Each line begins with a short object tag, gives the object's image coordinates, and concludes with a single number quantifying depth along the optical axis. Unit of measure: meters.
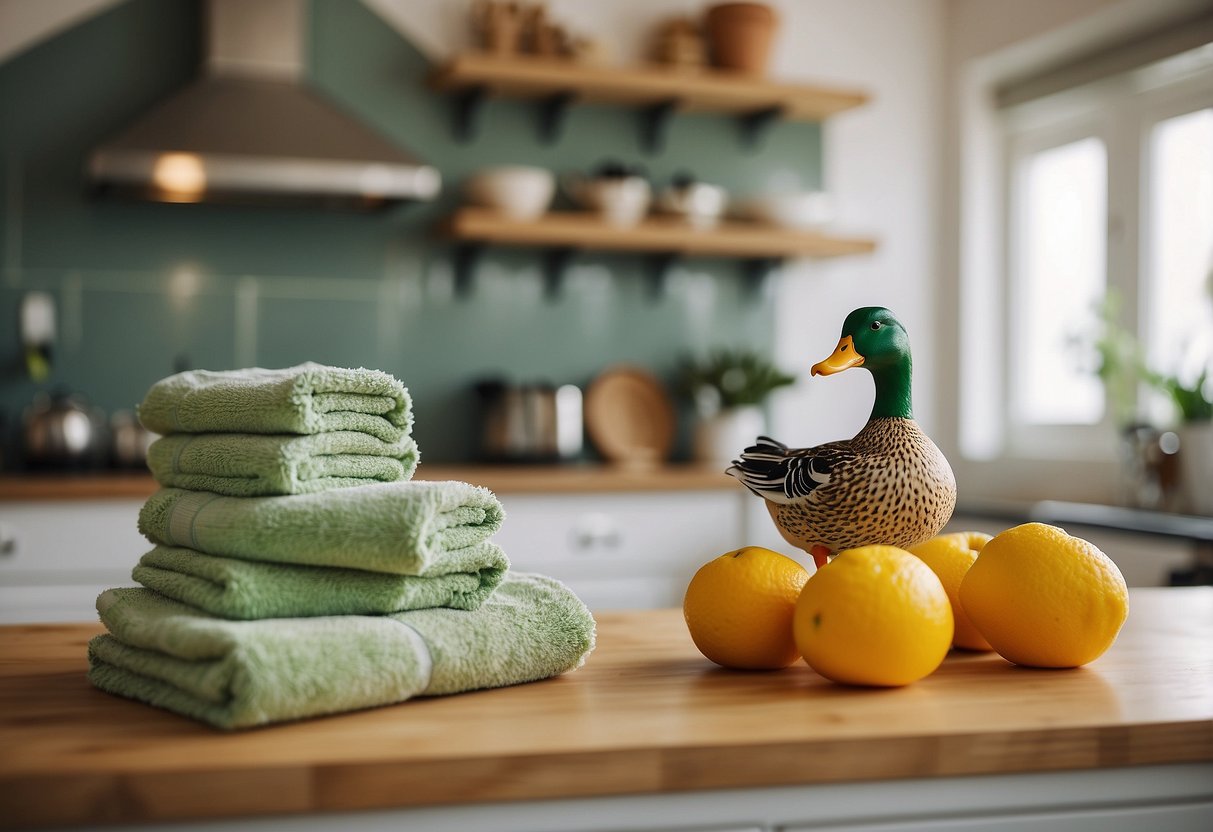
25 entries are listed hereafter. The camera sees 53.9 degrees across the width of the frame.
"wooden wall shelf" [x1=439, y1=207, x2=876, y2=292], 3.23
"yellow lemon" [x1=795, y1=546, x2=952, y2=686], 0.75
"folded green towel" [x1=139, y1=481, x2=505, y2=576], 0.73
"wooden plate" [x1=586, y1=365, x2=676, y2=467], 3.57
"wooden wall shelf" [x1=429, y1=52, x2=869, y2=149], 3.25
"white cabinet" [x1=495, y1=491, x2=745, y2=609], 2.97
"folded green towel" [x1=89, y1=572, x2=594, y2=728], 0.66
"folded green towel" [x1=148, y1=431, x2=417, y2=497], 0.76
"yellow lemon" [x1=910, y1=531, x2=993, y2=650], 0.91
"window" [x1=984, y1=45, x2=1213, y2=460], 3.27
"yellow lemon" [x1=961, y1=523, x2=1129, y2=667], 0.82
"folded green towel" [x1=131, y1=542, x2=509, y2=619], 0.72
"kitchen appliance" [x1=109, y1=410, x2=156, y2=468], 3.03
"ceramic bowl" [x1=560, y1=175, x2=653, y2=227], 3.38
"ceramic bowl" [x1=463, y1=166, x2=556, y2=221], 3.27
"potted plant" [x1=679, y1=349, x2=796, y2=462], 3.55
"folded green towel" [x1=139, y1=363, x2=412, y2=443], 0.78
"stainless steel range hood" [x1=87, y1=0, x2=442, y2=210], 2.84
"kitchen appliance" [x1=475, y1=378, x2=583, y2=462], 3.35
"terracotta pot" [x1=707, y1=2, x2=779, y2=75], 3.50
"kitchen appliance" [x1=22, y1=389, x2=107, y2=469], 2.94
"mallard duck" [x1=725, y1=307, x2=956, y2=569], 0.84
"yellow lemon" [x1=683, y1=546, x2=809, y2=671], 0.83
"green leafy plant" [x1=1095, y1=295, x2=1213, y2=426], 3.13
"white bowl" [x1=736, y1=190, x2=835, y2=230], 3.51
